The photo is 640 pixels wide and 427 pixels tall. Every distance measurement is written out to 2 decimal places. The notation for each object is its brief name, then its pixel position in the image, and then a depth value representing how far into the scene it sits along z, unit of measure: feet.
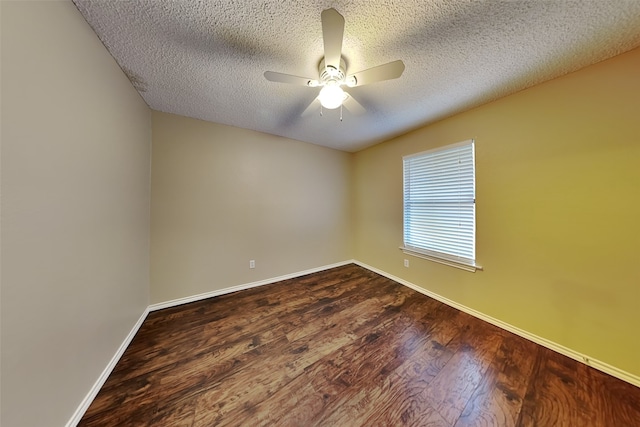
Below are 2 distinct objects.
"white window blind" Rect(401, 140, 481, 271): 7.34
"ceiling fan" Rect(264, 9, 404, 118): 3.72
